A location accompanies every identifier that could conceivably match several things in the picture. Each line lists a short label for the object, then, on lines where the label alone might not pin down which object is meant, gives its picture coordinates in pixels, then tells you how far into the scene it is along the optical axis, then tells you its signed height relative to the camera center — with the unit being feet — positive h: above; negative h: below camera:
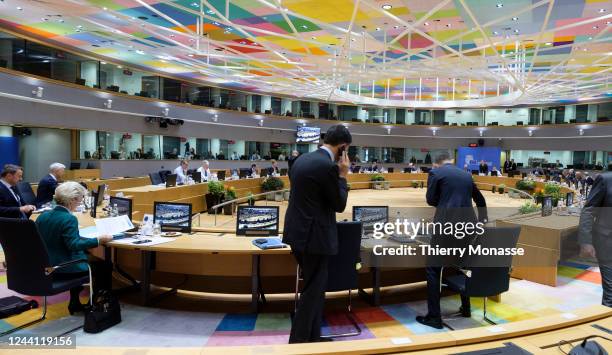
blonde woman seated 11.66 -2.41
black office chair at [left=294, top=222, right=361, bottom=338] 11.82 -3.16
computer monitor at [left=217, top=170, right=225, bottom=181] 43.01 -2.29
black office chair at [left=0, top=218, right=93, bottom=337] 10.84 -3.11
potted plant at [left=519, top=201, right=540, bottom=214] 23.47 -2.90
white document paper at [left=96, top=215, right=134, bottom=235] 13.01 -2.49
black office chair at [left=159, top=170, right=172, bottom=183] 38.22 -2.18
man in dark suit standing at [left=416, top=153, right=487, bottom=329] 12.55 -1.52
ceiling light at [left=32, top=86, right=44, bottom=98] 39.14 +5.82
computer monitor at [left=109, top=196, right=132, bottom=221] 16.85 -2.32
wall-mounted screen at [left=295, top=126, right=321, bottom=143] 75.82 +3.97
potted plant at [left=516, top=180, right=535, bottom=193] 51.08 -3.26
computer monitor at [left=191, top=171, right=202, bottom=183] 38.61 -2.20
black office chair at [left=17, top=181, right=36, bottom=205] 22.67 -2.49
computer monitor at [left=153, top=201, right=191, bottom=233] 15.71 -2.51
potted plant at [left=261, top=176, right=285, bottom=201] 47.57 -3.71
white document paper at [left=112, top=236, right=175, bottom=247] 13.29 -3.06
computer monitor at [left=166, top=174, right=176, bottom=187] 31.96 -2.20
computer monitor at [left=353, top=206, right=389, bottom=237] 16.07 -2.41
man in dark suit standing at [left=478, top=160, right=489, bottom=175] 70.54 -1.59
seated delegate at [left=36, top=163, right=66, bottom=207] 21.80 -1.99
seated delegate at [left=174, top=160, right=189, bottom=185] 35.78 -1.90
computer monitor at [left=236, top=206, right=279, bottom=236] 15.43 -2.60
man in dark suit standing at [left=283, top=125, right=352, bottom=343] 8.86 -1.36
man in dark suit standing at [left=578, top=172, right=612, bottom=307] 11.73 -1.98
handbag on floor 11.64 -4.84
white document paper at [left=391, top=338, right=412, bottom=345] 4.86 -2.26
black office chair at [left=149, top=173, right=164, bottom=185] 35.63 -2.38
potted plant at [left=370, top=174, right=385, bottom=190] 66.13 -4.02
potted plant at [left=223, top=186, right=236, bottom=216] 36.88 -4.16
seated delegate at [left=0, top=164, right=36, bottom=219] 17.54 -2.15
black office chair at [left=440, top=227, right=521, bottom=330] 12.09 -3.39
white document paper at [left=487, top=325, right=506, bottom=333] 5.21 -2.24
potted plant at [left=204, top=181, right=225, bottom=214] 36.73 -3.62
